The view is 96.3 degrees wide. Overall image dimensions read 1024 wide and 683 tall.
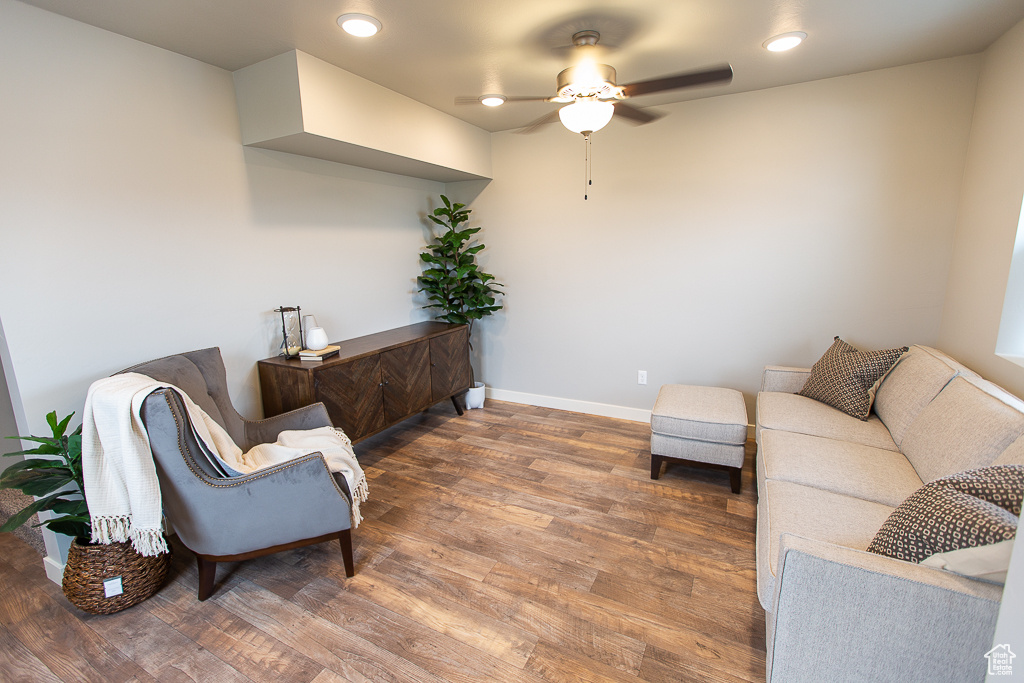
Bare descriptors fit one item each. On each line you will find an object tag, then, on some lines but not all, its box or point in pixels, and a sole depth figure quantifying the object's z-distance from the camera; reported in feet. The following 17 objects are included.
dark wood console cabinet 8.84
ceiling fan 6.60
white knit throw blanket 5.39
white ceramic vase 9.28
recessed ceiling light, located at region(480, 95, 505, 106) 7.78
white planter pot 13.58
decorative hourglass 9.45
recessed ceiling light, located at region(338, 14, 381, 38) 6.58
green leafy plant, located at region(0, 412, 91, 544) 5.58
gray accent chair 5.54
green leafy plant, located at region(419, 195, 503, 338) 12.69
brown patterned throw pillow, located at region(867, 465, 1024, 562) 3.37
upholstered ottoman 8.54
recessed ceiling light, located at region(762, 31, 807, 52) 7.32
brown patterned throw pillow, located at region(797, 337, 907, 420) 8.25
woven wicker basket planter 5.89
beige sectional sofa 3.48
